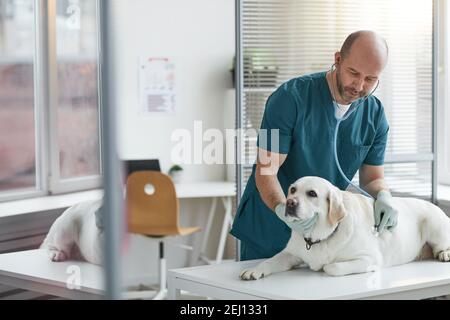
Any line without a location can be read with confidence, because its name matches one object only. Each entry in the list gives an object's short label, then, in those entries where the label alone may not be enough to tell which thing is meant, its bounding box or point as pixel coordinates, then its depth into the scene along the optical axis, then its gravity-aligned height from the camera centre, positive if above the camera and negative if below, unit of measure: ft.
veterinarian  11.74 -0.62
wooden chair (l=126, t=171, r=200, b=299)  22.71 -2.27
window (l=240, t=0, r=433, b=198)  16.81 +0.26
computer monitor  24.05 -1.63
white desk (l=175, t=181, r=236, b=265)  23.47 -2.26
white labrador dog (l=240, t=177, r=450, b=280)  11.10 -1.43
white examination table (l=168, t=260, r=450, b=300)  10.41 -1.74
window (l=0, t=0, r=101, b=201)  8.49 -0.10
